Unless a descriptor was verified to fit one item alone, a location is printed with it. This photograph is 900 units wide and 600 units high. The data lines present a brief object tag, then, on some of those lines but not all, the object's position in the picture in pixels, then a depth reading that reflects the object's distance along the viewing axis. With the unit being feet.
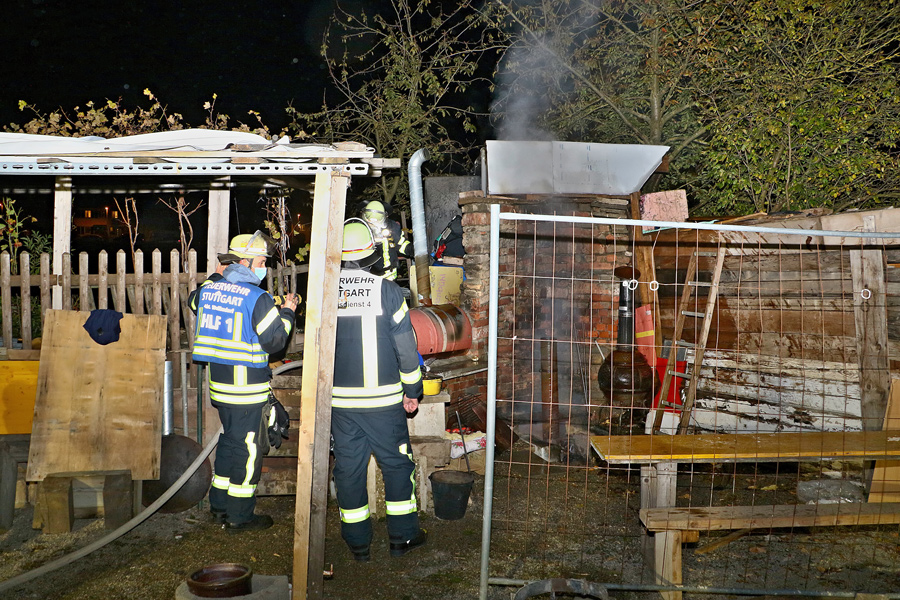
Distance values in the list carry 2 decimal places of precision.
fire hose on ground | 12.87
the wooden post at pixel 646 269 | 23.57
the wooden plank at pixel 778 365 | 18.74
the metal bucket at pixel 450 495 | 16.48
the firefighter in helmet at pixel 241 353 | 14.96
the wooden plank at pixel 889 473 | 16.44
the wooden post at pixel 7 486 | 16.06
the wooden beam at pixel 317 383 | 11.67
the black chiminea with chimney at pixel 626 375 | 22.03
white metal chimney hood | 23.18
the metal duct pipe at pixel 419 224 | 24.79
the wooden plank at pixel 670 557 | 12.71
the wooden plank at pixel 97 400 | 16.83
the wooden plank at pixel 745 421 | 19.24
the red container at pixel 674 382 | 21.83
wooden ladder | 20.26
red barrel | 20.53
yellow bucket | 18.16
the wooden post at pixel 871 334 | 17.78
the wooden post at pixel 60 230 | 18.15
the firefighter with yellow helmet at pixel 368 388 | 14.29
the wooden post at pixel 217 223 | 18.67
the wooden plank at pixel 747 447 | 13.14
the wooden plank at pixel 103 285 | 18.42
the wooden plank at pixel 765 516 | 12.62
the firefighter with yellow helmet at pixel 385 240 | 14.84
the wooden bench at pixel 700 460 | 12.75
